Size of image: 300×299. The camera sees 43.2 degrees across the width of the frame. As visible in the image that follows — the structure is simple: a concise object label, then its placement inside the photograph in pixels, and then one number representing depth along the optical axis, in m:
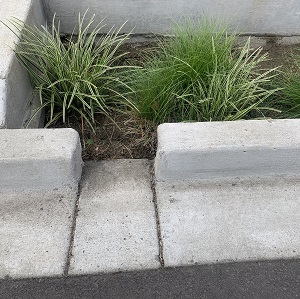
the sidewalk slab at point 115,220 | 1.79
